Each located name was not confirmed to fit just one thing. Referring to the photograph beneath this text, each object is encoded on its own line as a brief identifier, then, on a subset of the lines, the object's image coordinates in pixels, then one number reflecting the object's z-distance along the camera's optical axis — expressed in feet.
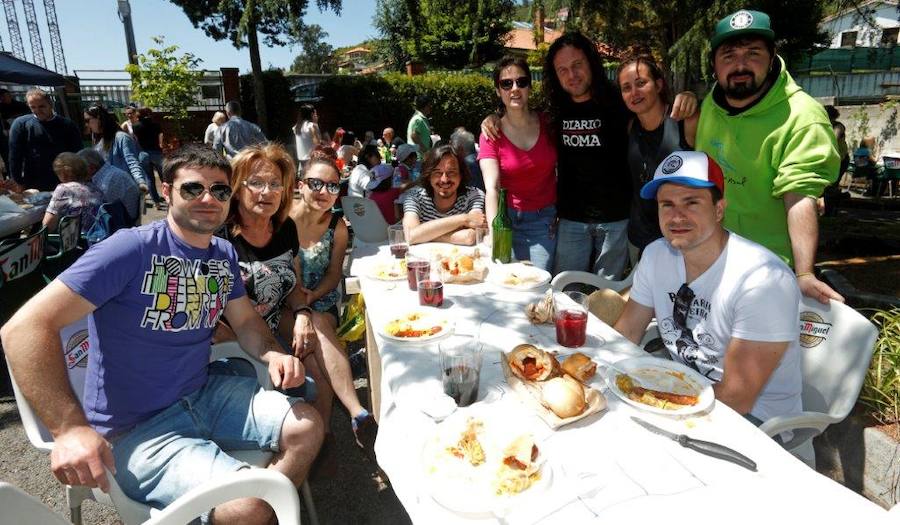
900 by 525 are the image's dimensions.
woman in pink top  10.22
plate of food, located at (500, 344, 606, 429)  4.57
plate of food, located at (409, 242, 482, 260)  9.86
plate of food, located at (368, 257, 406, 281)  8.91
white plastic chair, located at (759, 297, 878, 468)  5.83
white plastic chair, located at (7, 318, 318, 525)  4.62
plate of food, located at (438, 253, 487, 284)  8.61
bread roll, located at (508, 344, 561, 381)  5.16
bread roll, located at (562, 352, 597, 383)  5.19
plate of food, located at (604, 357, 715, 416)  4.73
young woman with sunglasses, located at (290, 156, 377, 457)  9.86
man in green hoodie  7.29
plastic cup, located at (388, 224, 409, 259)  9.76
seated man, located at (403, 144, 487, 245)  10.89
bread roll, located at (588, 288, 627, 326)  8.64
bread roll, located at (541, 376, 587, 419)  4.56
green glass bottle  10.01
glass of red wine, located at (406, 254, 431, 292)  8.05
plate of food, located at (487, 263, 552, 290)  8.25
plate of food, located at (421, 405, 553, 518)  3.62
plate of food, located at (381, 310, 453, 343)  6.36
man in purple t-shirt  5.18
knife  3.94
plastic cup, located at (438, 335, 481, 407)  5.02
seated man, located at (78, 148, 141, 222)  15.99
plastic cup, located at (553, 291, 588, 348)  6.10
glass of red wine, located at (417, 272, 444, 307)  7.50
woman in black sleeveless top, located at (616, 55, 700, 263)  9.18
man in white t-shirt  5.45
